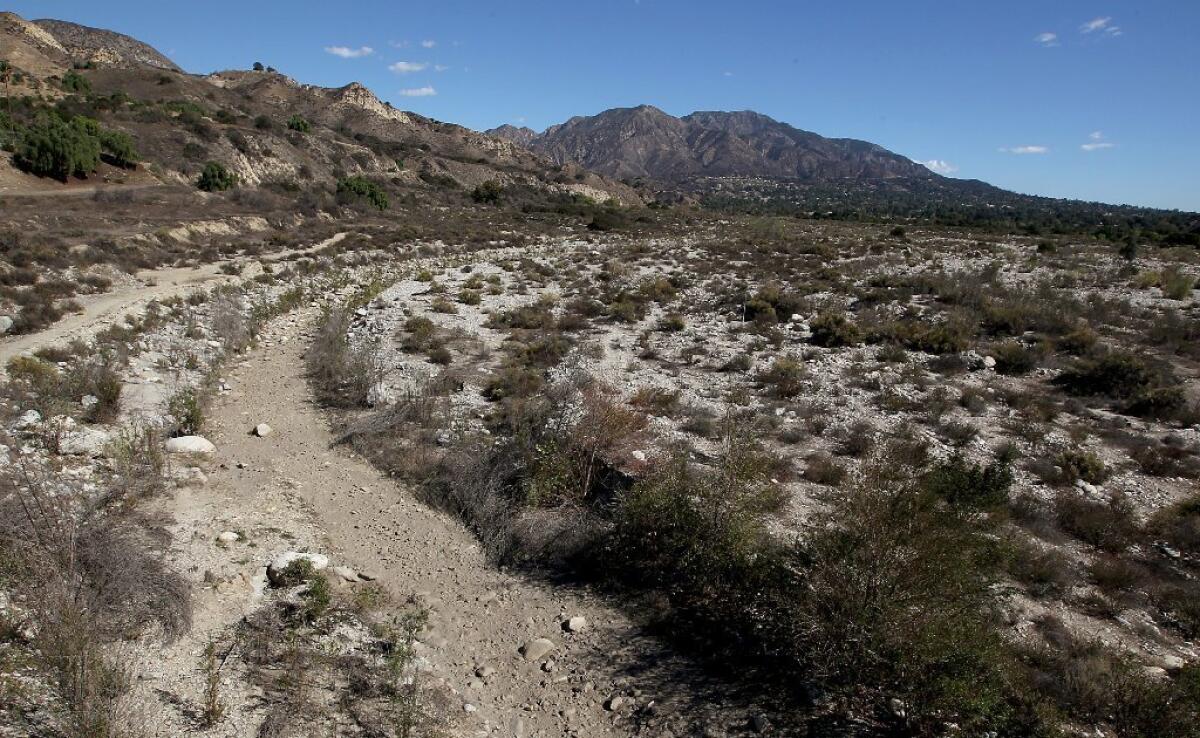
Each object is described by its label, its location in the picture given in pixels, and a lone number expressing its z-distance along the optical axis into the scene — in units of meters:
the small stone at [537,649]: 6.08
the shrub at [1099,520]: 7.70
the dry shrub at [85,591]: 4.50
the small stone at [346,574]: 6.98
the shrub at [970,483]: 6.42
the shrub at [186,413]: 10.19
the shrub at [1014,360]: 14.33
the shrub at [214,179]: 42.31
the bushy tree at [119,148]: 39.00
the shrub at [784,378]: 13.07
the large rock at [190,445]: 9.46
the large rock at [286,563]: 6.73
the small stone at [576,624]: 6.50
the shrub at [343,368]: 12.48
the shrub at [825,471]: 9.09
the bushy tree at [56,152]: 33.66
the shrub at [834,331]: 16.72
